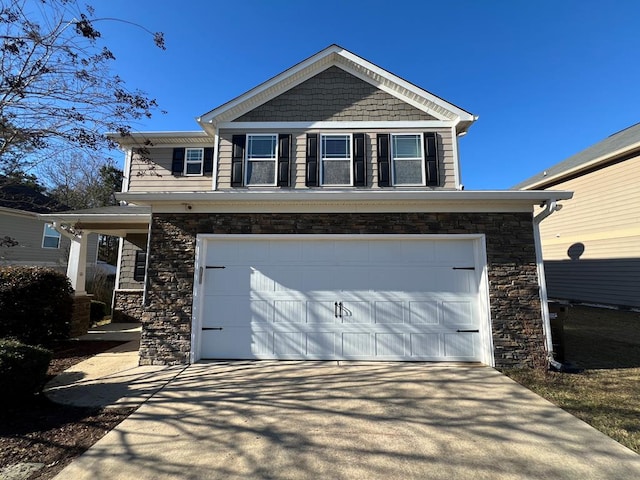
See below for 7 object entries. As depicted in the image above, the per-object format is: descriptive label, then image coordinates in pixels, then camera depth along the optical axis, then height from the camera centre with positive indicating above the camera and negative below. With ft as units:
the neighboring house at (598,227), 40.11 +8.81
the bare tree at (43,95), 15.43 +9.70
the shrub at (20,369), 13.01 -3.08
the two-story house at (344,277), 19.94 +0.93
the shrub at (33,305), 23.02 -0.96
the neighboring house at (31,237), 51.78 +8.87
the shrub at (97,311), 36.47 -2.13
